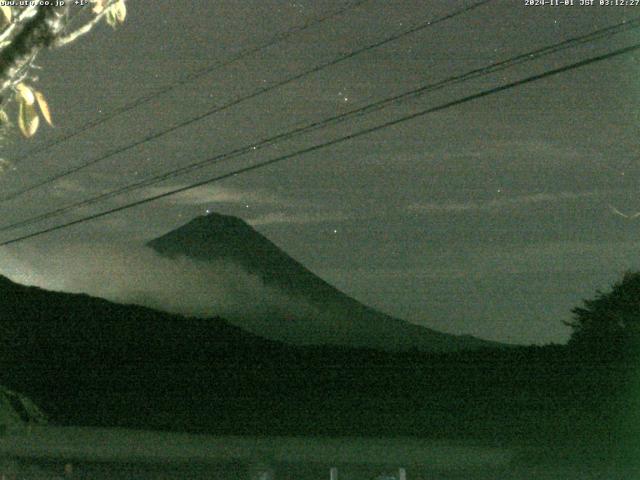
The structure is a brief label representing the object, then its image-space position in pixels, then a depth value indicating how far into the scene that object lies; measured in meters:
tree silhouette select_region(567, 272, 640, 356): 32.10
